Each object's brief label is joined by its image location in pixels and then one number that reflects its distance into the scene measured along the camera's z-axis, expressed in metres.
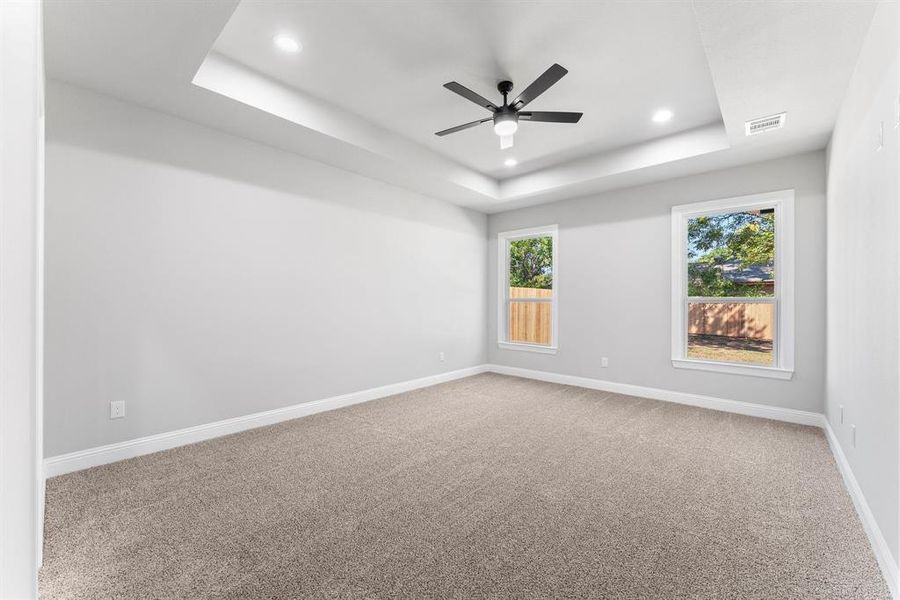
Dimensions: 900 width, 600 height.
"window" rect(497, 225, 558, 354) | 5.46
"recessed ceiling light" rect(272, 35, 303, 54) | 2.50
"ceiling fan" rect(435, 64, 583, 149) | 2.57
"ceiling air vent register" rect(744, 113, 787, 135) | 2.96
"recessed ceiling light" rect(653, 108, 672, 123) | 3.39
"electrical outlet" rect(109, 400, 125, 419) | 2.69
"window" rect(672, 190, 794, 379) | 3.75
